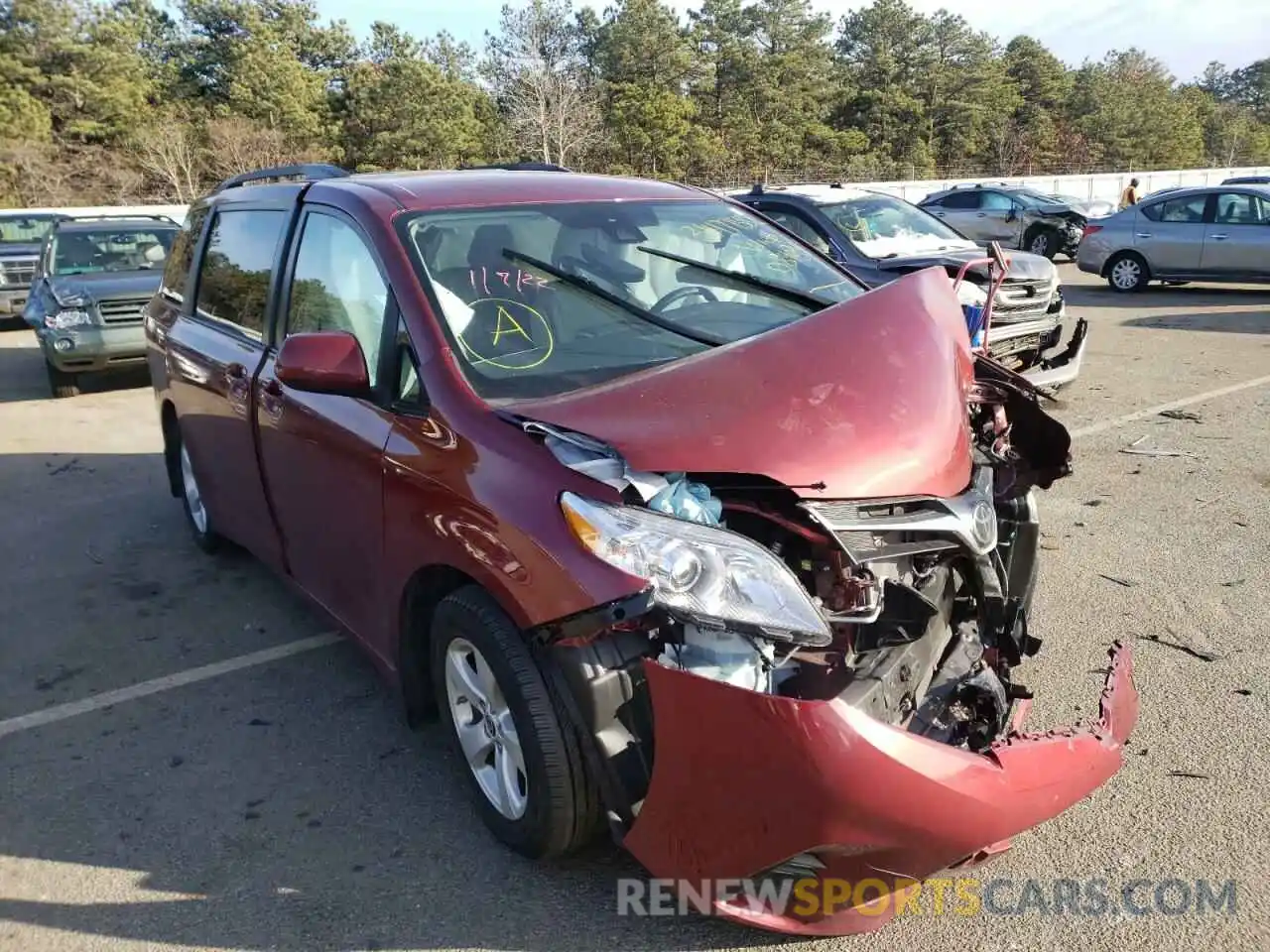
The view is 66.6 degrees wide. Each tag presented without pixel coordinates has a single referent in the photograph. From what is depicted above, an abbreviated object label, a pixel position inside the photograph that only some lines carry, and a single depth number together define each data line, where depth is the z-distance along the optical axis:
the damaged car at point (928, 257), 7.59
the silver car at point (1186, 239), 13.73
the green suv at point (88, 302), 9.84
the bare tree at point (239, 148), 41.66
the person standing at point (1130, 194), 23.42
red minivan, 2.11
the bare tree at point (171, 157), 41.00
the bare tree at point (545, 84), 50.28
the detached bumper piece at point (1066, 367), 6.98
